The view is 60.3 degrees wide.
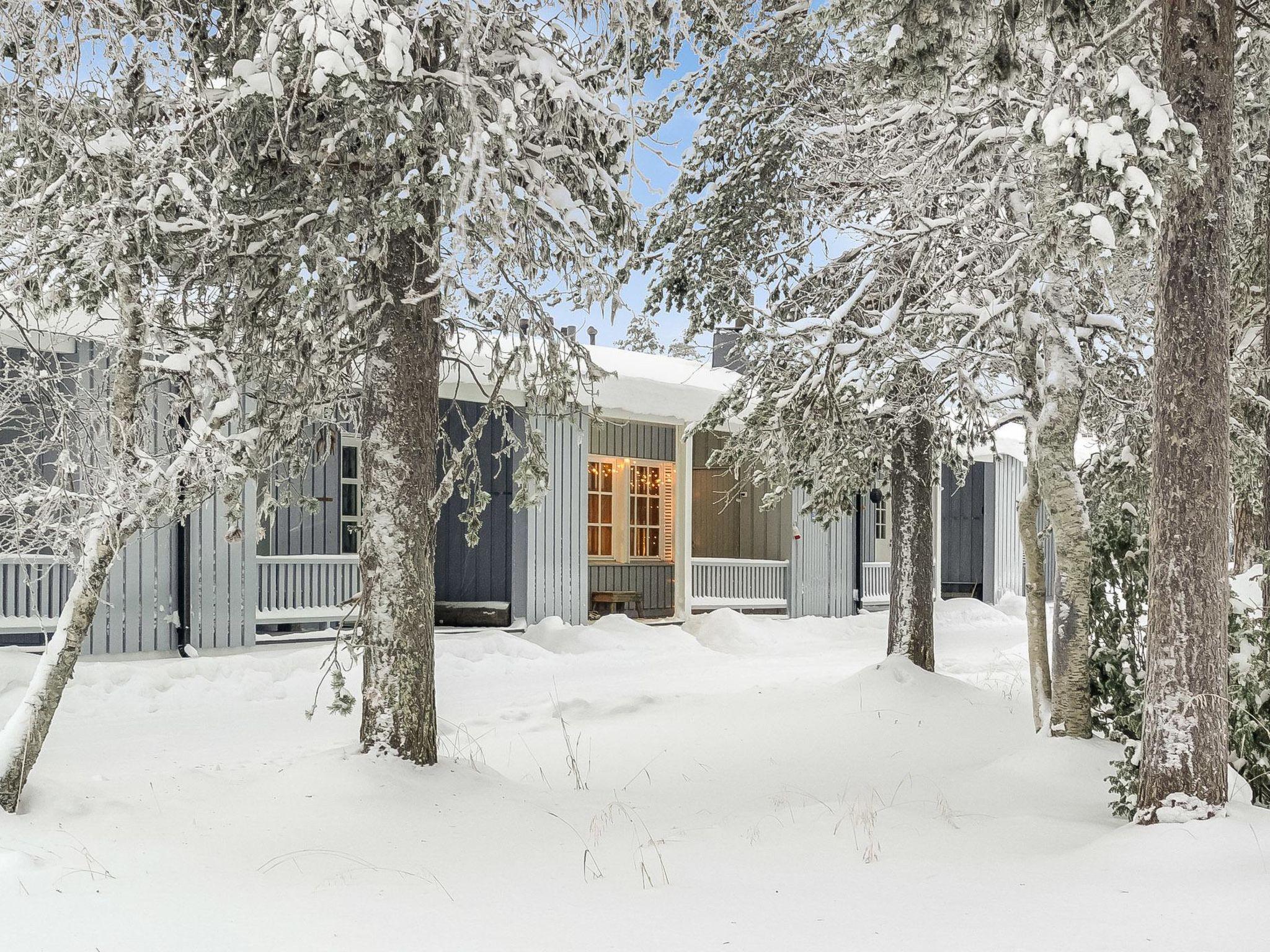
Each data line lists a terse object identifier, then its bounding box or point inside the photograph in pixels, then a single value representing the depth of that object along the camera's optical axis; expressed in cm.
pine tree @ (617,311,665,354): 3525
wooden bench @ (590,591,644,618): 1633
